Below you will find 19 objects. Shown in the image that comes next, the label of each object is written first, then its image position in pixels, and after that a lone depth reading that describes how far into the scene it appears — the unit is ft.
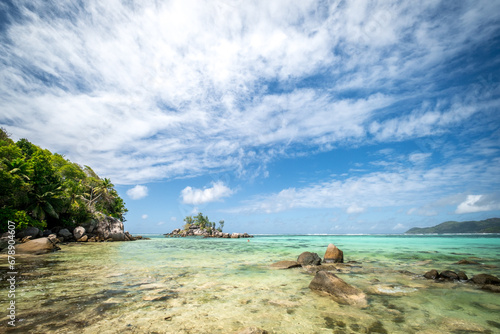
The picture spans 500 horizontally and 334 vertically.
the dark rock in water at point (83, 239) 104.80
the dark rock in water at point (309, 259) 44.14
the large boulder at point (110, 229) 126.62
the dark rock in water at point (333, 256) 48.26
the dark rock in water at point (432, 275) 32.09
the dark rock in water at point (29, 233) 72.33
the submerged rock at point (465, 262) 46.20
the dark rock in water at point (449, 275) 31.35
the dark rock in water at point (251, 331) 13.33
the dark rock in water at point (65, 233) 98.48
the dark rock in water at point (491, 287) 25.43
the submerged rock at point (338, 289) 21.01
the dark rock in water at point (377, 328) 14.83
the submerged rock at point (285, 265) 41.06
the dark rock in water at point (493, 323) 15.99
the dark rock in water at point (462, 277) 31.30
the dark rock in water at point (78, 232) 105.25
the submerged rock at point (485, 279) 28.12
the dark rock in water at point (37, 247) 51.94
